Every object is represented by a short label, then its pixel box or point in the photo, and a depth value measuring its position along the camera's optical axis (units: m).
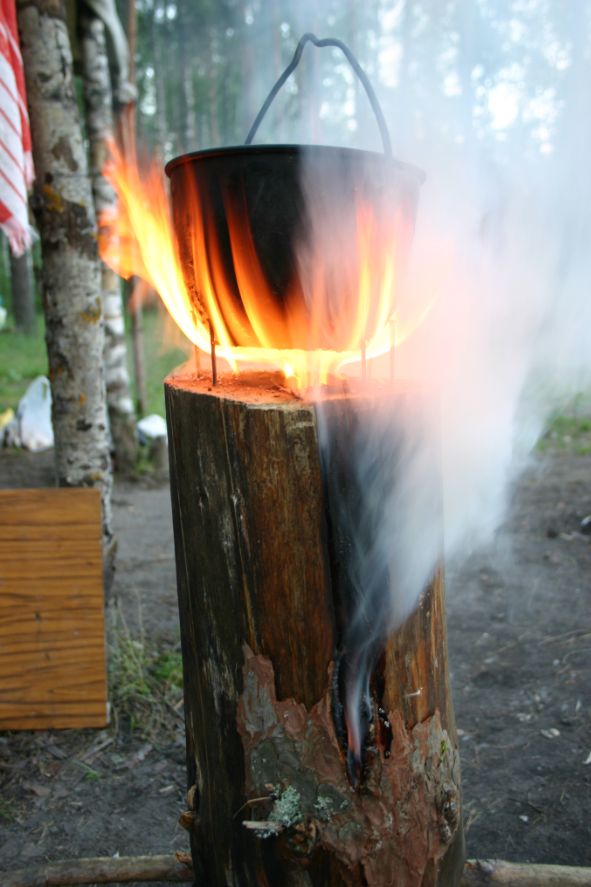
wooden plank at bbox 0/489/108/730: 2.76
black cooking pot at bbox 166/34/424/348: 1.63
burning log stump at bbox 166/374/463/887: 1.43
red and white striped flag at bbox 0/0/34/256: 2.72
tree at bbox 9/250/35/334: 16.66
